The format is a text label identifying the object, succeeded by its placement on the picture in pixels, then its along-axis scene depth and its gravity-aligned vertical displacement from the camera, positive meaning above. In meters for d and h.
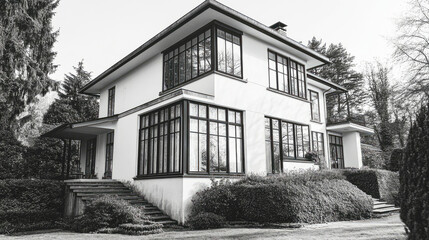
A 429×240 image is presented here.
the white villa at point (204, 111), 11.55 +2.70
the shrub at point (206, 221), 9.84 -1.23
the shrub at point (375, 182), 15.28 -0.17
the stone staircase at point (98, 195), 11.21 -0.55
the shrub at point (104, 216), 9.76 -1.06
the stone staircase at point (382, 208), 12.95 -1.21
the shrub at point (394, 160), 20.95 +1.14
